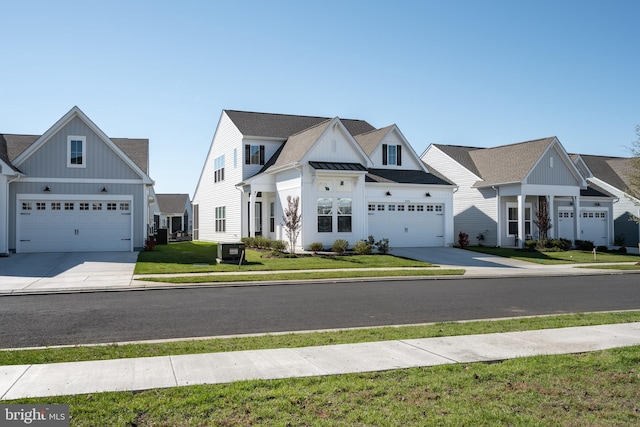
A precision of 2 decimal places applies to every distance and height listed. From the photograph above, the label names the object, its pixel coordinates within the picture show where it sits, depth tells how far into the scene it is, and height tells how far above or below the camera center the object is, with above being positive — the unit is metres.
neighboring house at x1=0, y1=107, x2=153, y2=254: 26.70 +1.58
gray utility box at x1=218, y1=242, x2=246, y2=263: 23.55 -1.13
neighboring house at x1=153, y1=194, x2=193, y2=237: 71.56 +1.77
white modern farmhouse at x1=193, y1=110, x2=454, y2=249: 28.36 +2.27
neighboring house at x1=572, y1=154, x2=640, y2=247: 41.22 +2.36
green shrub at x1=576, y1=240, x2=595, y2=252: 35.50 -1.48
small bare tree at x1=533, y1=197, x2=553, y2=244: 33.97 +0.19
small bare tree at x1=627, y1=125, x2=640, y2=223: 28.67 +2.54
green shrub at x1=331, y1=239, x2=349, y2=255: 27.23 -1.08
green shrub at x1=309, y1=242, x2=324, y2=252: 27.23 -1.08
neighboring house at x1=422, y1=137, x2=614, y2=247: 34.19 +1.88
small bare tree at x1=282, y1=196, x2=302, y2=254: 27.12 +0.16
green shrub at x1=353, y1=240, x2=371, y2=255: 27.47 -1.20
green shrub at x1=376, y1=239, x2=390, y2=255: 28.48 -1.19
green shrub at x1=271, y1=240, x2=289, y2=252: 28.12 -1.06
